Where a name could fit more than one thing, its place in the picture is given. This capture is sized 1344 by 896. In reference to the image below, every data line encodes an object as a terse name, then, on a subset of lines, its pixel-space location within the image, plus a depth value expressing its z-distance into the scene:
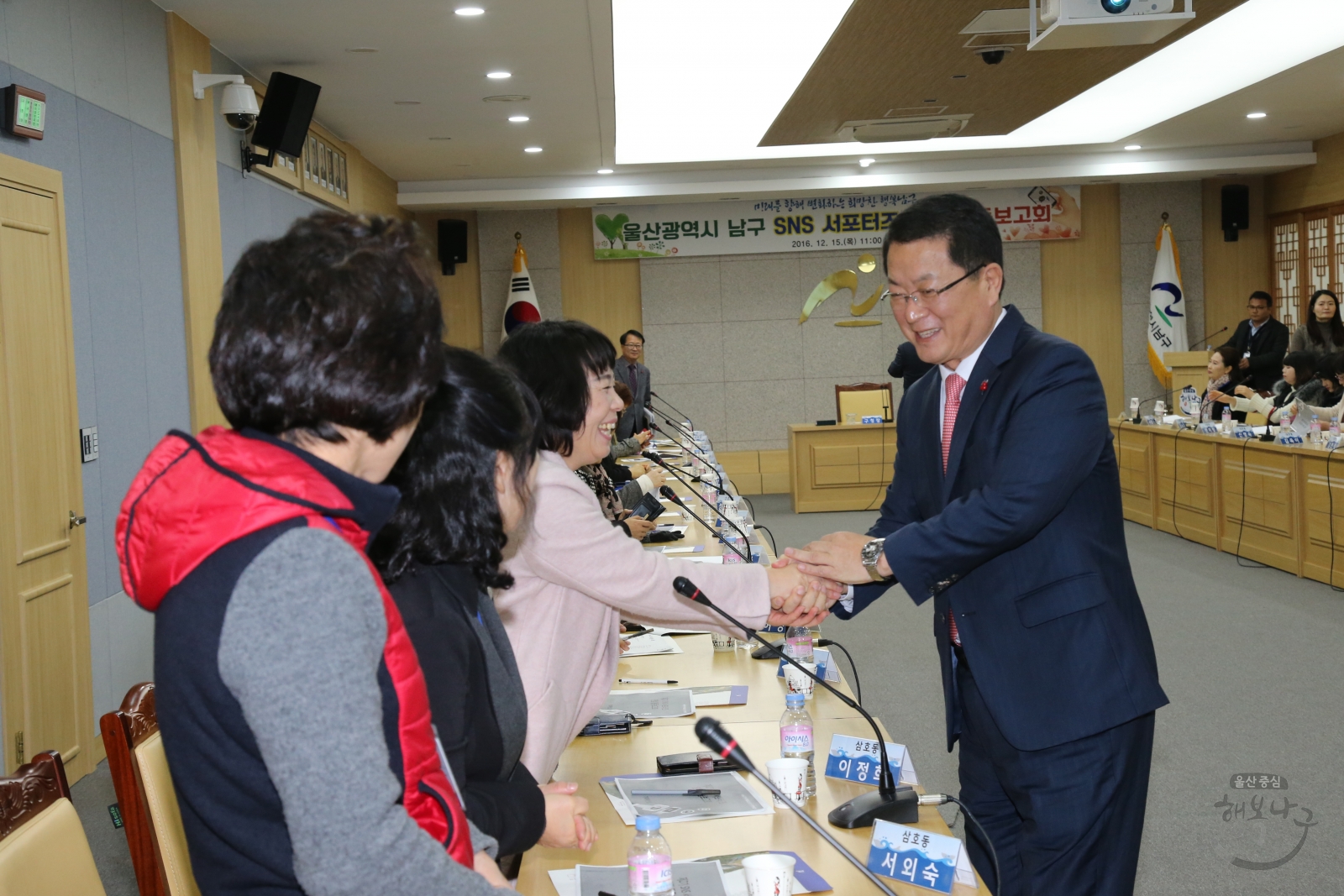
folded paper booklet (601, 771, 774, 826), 1.76
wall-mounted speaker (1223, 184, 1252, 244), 10.97
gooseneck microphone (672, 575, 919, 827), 1.67
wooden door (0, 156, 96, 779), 3.63
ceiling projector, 4.24
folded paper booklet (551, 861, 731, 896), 1.48
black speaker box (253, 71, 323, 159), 5.92
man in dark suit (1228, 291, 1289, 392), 9.17
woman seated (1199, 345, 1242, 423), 8.04
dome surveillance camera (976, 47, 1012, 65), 5.99
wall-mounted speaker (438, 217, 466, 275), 10.95
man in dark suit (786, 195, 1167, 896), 1.77
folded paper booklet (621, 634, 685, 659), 2.88
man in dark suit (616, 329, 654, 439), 9.41
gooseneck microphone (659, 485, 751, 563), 5.46
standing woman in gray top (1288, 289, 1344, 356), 8.62
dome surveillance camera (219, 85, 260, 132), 5.39
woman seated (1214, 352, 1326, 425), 7.30
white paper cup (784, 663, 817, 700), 2.32
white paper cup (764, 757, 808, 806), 1.74
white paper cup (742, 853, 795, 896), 1.41
